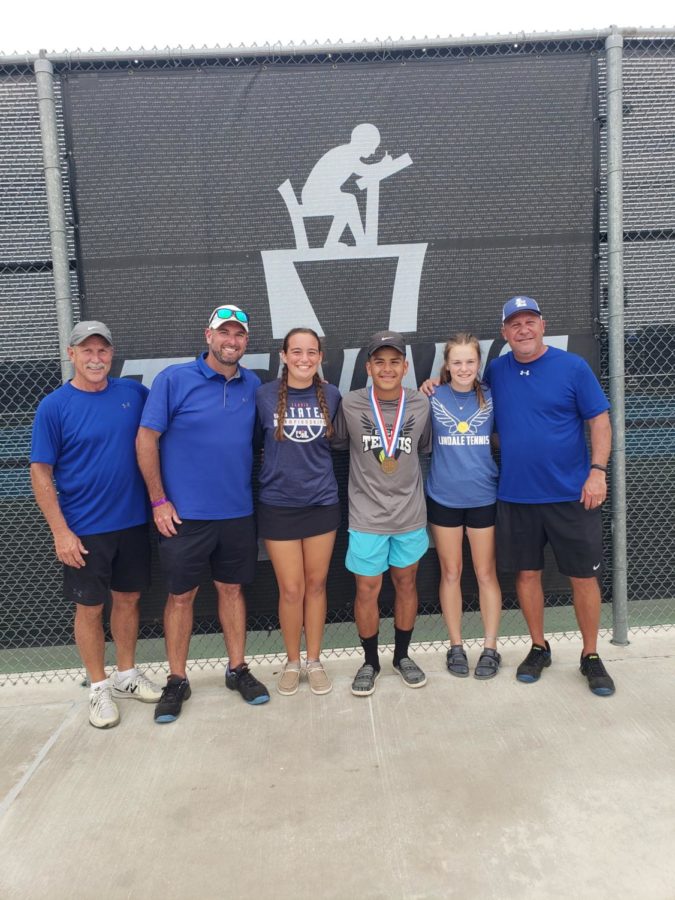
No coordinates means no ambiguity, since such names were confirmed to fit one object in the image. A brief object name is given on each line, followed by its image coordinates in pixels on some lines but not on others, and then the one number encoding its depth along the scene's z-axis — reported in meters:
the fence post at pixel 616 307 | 3.16
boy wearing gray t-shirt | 2.94
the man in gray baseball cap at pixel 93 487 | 2.79
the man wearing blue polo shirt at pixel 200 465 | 2.85
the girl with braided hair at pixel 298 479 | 2.91
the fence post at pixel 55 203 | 3.03
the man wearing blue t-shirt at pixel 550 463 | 2.94
